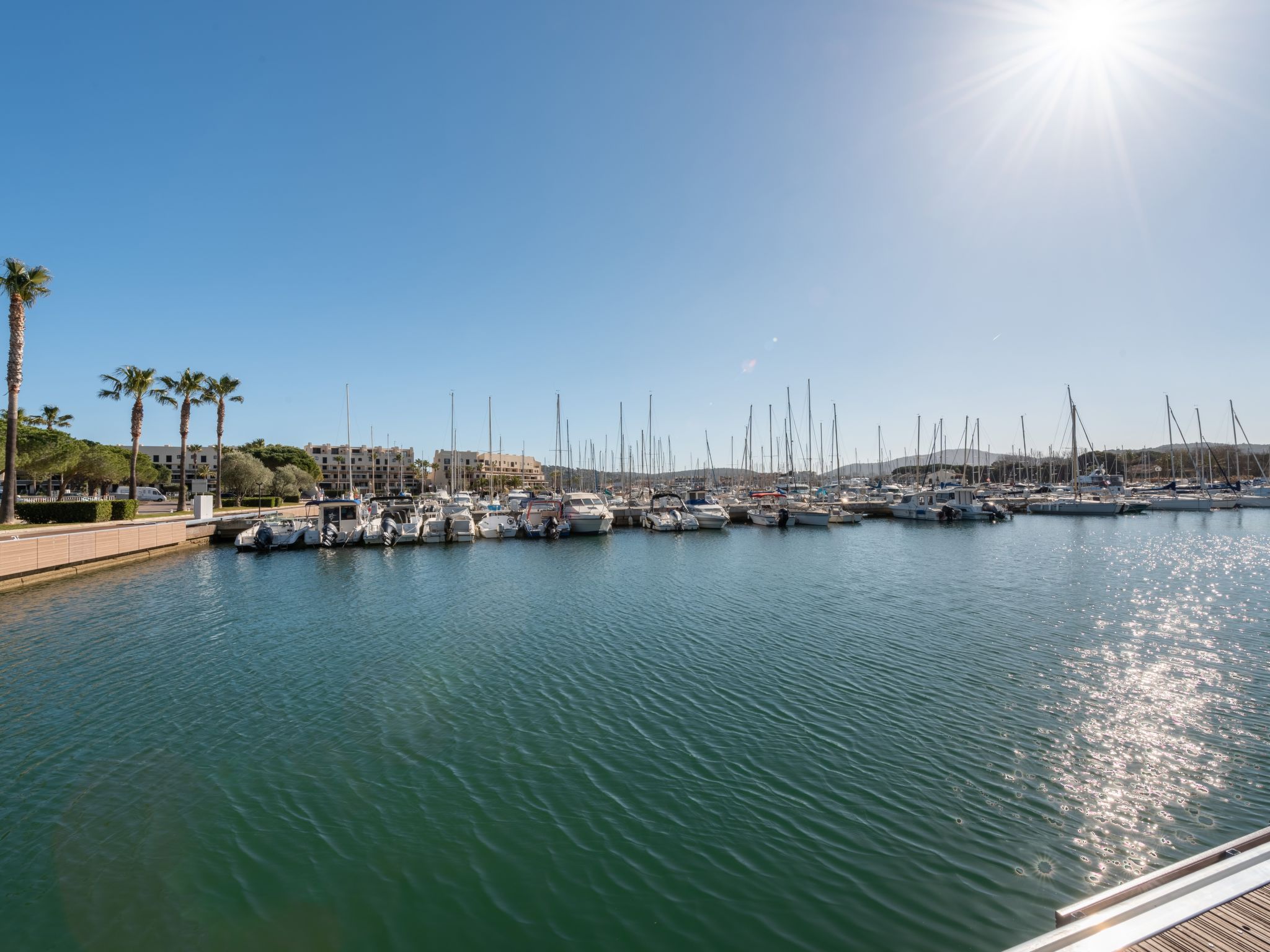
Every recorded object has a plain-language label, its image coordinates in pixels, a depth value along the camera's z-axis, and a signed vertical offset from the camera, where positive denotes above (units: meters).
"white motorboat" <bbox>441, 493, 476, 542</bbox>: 41.28 -2.50
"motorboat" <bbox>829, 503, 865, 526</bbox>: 56.94 -3.09
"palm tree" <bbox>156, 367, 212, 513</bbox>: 48.56 +9.90
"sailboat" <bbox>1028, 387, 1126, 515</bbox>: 62.56 -2.67
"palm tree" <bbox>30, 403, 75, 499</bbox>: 65.24 +10.05
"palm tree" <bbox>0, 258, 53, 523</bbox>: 32.66 +11.33
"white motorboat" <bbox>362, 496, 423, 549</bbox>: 38.72 -2.21
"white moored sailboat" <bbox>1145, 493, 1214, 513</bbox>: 68.31 -2.88
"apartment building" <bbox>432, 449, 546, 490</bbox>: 145.75 +7.31
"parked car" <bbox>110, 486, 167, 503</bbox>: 66.00 +0.65
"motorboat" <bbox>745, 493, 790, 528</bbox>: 53.88 -2.49
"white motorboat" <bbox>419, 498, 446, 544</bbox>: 40.22 -2.48
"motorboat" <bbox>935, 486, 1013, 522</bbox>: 58.09 -2.10
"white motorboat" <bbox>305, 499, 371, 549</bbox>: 37.62 -1.94
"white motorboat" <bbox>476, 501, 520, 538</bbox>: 44.41 -2.71
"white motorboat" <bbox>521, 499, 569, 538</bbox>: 44.25 -2.21
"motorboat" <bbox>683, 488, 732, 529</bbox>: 50.94 -2.23
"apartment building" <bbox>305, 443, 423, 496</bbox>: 149.50 +7.93
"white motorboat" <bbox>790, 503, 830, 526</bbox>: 54.19 -2.69
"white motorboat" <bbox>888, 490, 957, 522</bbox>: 57.22 -2.44
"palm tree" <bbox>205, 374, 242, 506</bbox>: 51.56 +10.11
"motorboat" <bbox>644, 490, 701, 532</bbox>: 49.34 -2.55
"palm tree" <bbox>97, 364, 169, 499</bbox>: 44.91 +9.29
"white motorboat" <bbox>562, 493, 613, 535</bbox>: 45.84 -1.97
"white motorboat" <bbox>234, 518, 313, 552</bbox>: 35.62 -2.53
